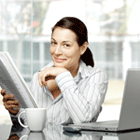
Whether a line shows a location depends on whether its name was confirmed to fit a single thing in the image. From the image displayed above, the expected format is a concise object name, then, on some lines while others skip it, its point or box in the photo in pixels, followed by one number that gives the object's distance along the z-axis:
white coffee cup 2.38
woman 2.71
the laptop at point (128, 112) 2.28
